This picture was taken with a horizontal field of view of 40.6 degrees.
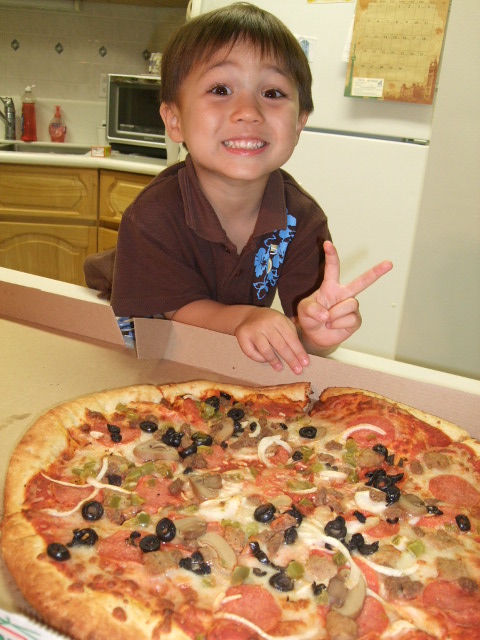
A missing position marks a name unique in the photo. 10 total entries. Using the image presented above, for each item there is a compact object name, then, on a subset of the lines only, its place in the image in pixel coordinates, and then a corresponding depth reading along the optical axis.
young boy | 1.36
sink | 4.15
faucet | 4.17
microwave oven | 3.72
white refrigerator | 2.50
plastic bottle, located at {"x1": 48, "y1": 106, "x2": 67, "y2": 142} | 4.27
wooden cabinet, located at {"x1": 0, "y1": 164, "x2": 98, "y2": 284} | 3.67
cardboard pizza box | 1.27
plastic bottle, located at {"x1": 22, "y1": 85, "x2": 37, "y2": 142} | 4.18
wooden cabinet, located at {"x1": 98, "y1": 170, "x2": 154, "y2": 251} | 3.60
